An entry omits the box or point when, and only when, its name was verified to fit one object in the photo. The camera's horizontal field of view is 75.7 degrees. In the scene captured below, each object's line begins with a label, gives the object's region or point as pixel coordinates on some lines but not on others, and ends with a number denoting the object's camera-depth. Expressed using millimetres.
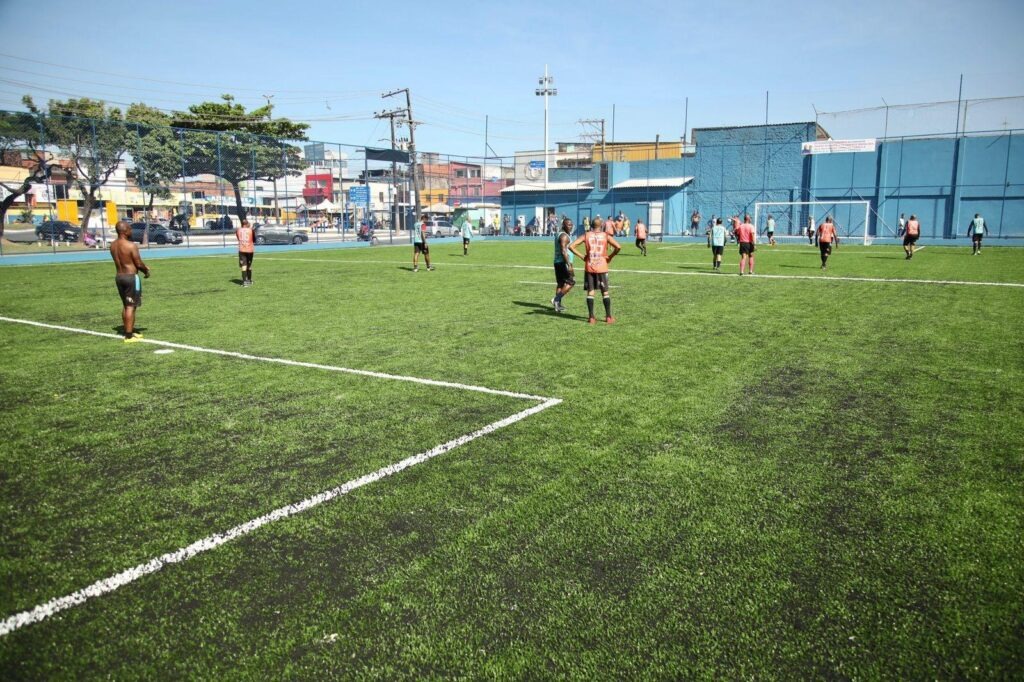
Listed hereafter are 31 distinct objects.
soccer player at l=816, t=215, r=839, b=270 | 21359
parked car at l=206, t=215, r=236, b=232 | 46281
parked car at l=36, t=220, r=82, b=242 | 30230
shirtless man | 10055
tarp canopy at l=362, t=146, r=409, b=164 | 40775
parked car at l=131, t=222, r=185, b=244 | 39469
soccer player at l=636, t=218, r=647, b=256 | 32156
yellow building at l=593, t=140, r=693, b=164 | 56531
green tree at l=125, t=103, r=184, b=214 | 31500
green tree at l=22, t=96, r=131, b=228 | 28344
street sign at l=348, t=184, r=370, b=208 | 41938
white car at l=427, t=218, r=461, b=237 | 58194
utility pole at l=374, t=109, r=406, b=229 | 45062
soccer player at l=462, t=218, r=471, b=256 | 32969
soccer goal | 46094
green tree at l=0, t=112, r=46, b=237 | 27062
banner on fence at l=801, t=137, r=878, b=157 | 45650
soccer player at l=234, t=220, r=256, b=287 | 17609
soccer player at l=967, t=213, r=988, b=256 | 28516
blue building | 42688
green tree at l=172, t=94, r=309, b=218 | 34188
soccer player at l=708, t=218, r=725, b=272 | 22219
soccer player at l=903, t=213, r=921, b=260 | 26688
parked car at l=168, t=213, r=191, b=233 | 35656
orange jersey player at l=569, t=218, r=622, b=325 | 11375
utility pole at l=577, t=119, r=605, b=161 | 69625
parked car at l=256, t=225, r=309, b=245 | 42906
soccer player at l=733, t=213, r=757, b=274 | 20188
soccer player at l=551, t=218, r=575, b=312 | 12758
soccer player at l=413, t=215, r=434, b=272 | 21759
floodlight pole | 64875
